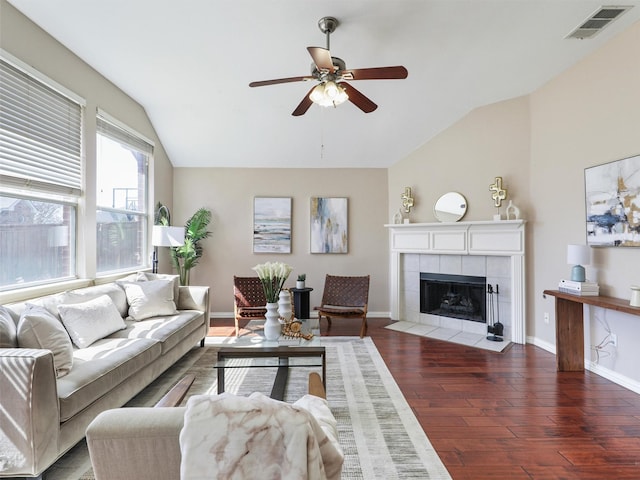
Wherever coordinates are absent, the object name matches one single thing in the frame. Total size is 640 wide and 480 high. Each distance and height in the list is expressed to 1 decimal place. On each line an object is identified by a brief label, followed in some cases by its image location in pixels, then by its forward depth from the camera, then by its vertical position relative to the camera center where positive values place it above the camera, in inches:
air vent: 107.7 +76.9
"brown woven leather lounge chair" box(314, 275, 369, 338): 193.0 -29.0
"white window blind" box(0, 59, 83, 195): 101.3 +37.9
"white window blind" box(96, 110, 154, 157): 144.6 +54.6
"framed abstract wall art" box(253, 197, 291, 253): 219.3 +14.8
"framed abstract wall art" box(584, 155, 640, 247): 115.2 +15.9
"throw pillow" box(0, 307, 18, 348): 74.0 -19.5
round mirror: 183.9 +22.1
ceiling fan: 95.1 +50.6
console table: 131.8 -35.2
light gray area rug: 76.4 -49.9
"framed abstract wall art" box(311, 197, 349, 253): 219.5 +12.8
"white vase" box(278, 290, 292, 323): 123.8 -22.7
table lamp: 126.9 -4.2
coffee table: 99.1 -33.6
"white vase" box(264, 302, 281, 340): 114.7 -26.9
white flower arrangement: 118.8 -11.1
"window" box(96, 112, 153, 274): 148.6 +24.8
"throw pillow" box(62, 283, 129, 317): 109.0 -17.0
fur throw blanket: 34.4 -20.8
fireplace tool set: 170.7 -37.9
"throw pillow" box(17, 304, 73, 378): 77.3 -21.6
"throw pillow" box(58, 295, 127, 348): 100.3 -23.4
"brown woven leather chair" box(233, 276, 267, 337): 176.2 -29.2
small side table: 185.9 -31.3
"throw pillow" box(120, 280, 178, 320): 133.7 -21.7
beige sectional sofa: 65.7 -30.3
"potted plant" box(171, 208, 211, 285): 196.4 +0.0
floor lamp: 167.0 +5.4
